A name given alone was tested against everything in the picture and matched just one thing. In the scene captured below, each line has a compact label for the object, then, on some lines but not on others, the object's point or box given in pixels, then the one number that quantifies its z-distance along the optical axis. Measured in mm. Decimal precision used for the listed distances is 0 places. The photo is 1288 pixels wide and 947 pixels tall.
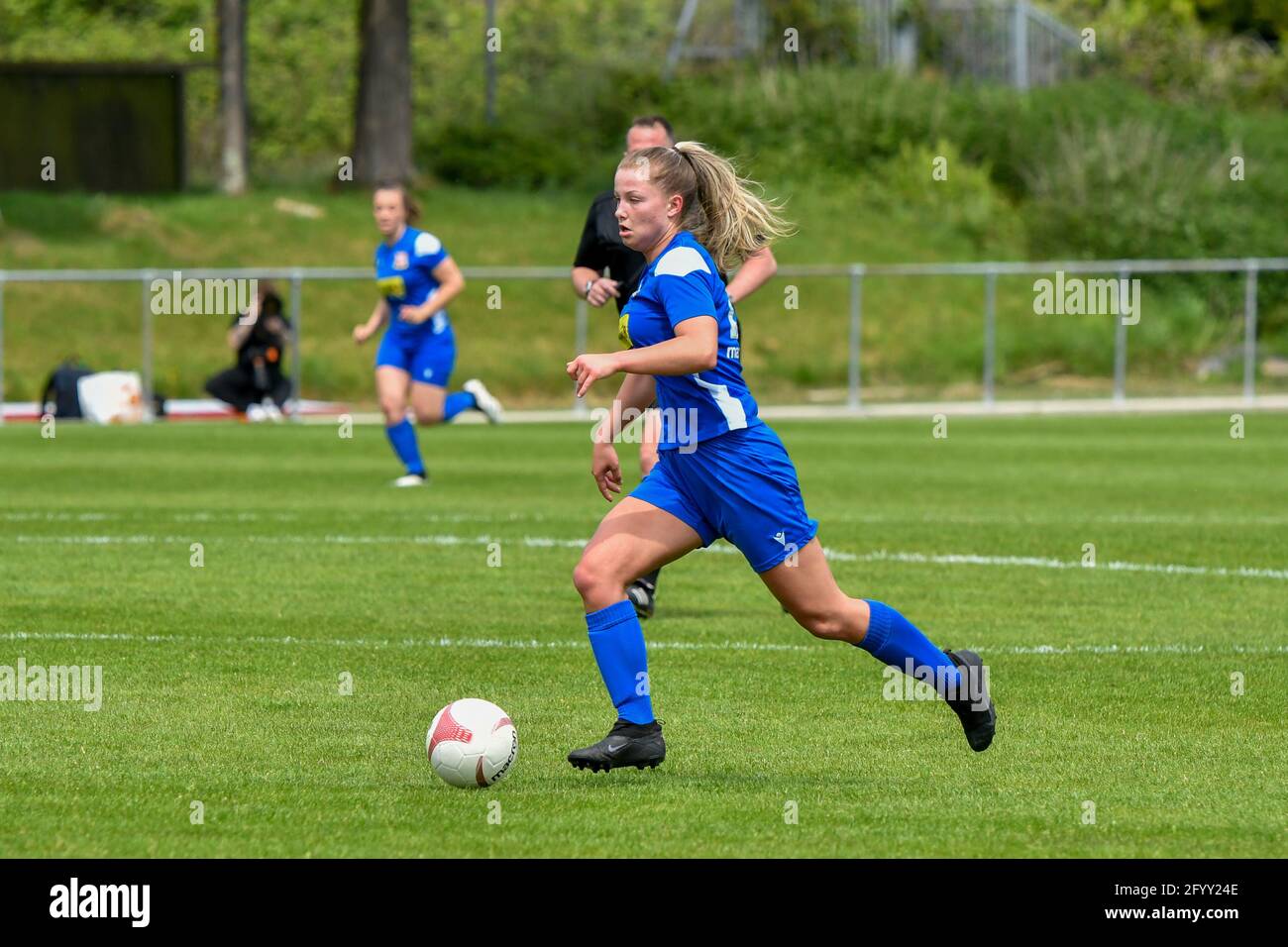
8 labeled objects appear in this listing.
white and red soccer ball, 6723
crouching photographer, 27516
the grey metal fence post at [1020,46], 44781
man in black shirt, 10484
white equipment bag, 26750
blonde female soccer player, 6863
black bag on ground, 26750
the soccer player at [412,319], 16625
